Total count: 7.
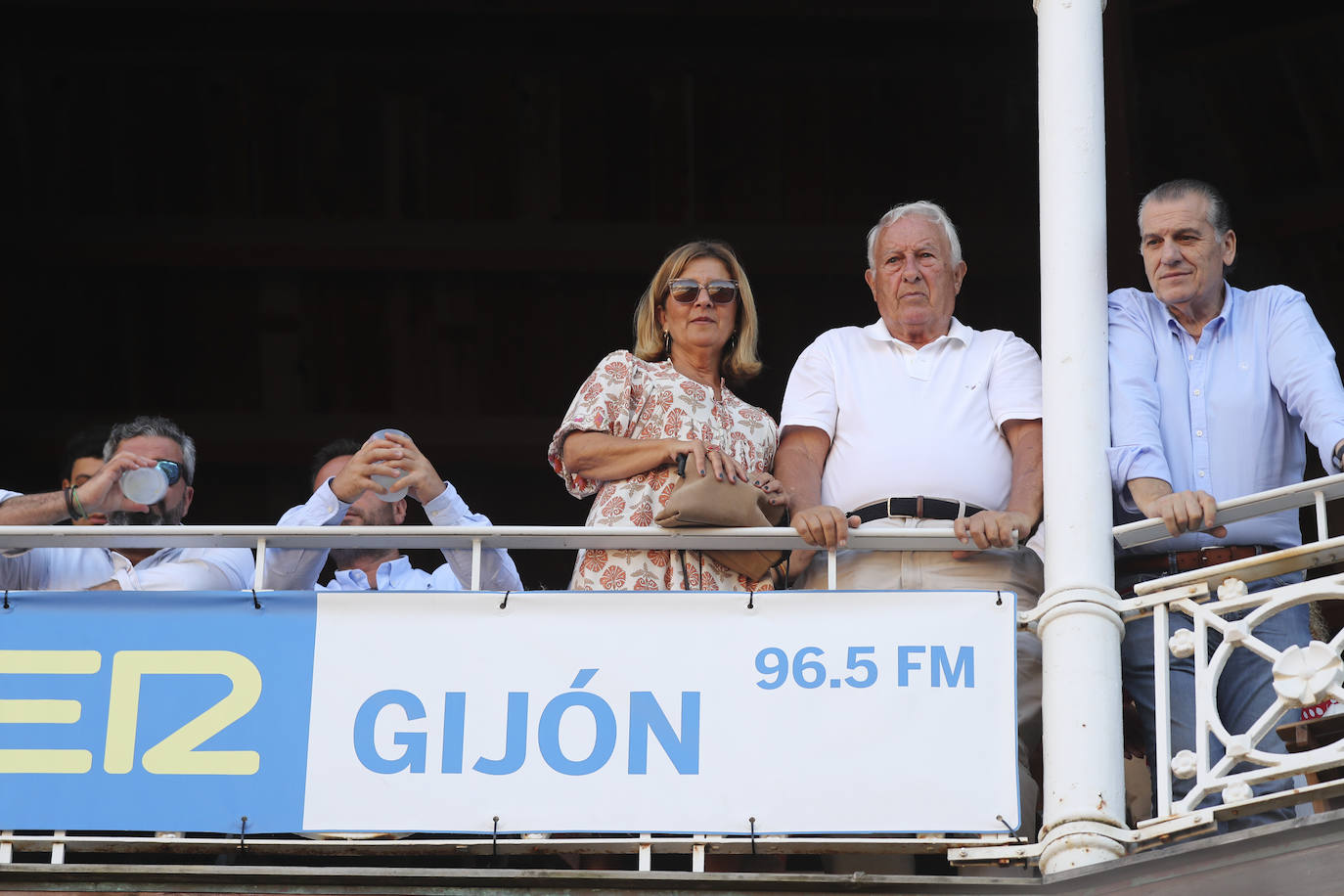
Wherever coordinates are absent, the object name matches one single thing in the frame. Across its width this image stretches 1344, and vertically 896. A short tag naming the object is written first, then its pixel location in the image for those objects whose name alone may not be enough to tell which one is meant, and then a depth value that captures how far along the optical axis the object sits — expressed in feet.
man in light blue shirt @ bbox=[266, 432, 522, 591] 36.65
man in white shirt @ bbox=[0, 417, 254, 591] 38.37
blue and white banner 33.06
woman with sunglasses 36.78
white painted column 31.91
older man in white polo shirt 35.83
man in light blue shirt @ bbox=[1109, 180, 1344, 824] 33.50
